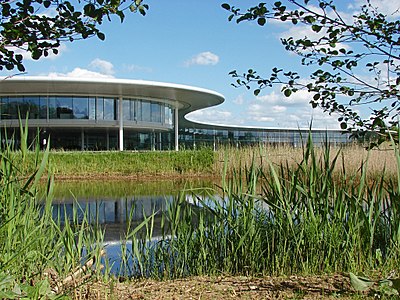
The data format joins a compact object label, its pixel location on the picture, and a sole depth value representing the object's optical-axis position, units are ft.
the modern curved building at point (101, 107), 73.61
